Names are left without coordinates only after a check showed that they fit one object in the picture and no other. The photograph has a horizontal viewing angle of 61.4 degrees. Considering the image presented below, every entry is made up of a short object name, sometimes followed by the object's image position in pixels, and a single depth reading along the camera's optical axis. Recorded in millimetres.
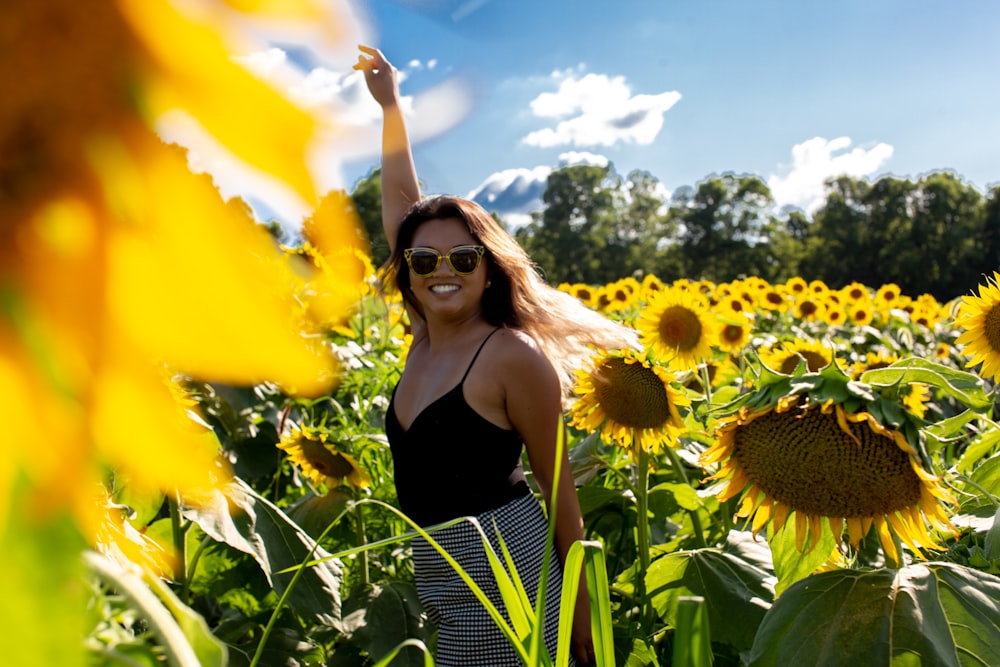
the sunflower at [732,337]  4020
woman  1854
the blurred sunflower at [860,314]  7582
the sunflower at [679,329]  3248
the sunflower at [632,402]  1971
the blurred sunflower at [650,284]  6270
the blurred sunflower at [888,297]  8883
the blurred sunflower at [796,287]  8156
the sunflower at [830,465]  1082
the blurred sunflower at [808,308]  7766
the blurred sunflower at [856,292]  8881
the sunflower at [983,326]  2162
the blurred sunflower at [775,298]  7559
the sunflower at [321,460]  2252
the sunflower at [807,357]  2684
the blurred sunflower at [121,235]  150
